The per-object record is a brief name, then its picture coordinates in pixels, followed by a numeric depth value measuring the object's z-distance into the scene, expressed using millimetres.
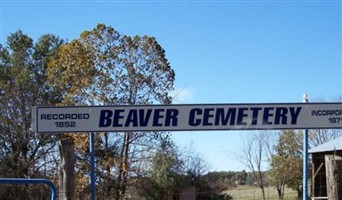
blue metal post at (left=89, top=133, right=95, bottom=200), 8446
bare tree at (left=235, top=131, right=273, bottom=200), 44266
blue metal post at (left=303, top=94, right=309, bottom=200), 10047
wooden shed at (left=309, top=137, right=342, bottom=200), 22469
